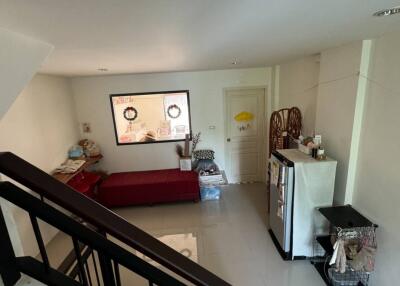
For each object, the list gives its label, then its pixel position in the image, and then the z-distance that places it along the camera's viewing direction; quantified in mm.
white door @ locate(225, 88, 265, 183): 4469
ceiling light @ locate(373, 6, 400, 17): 1214
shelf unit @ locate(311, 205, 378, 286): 2082
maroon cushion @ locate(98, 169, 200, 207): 3922
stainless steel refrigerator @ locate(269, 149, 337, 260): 2447
